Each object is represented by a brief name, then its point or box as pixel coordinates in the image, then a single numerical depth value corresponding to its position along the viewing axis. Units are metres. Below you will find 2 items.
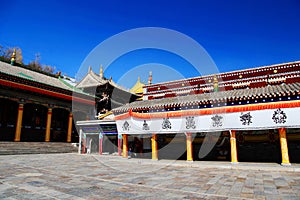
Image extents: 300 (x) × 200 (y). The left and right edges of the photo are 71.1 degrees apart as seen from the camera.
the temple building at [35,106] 20.52
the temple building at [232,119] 11.48
